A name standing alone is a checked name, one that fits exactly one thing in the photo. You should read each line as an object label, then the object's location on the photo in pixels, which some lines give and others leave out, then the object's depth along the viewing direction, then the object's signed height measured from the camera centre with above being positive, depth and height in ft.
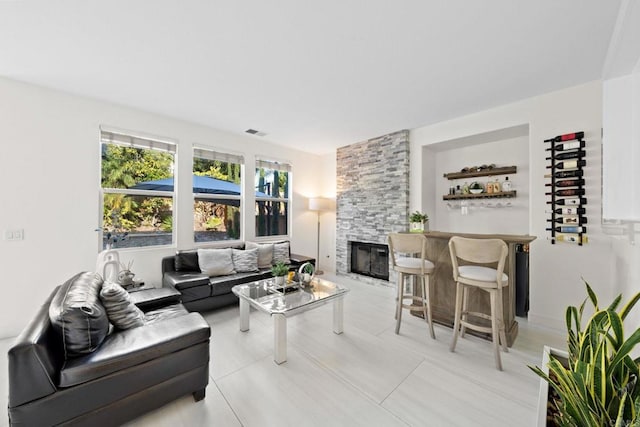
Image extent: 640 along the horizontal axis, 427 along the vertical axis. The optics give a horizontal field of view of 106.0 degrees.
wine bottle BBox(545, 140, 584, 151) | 8.50 +2.49
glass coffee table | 6.97 -2.91
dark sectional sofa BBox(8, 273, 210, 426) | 3.90 -2.96
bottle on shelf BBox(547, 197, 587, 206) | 8.45 +0.49
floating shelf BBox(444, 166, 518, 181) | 11.03 +2.02
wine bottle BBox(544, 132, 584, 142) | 8.55 +2.82
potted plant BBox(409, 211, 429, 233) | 10.44 -0.36
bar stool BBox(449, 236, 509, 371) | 6.78 -1.85
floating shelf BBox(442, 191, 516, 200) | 11.07 +0.90
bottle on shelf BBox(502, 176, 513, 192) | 11.21 +1.37
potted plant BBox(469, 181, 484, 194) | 11.89 +1.29
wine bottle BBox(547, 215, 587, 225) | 8.52 -0.19
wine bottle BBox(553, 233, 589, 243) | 8.49 -0.84
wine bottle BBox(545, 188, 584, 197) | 8.48 +0.81
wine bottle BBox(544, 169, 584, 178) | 8.49 +1.47
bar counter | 8.03 -2.79
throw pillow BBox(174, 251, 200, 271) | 11.19 -2.30
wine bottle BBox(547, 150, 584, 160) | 8.49 +2.14
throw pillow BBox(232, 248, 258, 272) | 11.96 -2.40
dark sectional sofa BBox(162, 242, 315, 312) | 9.65 -2.97
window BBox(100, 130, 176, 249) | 10.48 +0.99
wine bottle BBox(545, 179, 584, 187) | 8.48 +1.15
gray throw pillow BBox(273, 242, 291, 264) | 13.46 -2.27
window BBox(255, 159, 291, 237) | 15.49 +1.03
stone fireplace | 13.58 +1.30
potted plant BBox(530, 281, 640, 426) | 2.50 -1.91
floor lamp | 16.80 +0.63
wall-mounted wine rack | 8.50 +0.93
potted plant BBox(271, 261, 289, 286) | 9.17 -2.29
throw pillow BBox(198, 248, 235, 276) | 11.09 -2.33
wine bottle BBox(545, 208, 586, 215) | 8.48 +0.13
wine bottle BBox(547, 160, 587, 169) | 8.46 +1.81
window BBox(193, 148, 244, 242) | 12.97 +0.97
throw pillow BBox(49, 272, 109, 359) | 4.52 -2.12
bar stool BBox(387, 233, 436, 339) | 8.36 -1.85
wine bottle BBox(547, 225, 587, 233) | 8.48 -0.52
